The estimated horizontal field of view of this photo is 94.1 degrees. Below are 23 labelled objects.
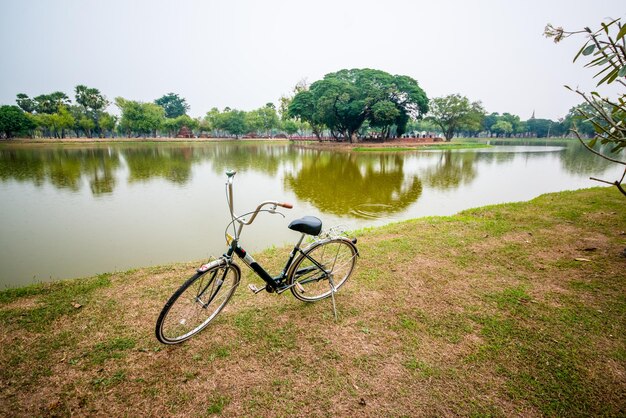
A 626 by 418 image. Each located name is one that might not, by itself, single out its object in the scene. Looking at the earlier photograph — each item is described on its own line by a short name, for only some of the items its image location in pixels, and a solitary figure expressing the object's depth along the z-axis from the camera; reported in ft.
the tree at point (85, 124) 198.72
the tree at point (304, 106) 154.20
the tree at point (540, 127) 335.59
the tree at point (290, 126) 267.39
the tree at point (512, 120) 330.77
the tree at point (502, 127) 304.91
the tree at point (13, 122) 162.09
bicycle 9.52
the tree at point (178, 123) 229.04
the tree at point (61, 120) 179.36
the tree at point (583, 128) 252.77
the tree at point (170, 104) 312.50
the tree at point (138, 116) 193.77
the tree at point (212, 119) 238.35
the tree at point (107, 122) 210.08
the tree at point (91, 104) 202.80
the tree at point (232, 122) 236.43
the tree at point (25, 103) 216.82
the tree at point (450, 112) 191.01
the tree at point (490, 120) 340.59
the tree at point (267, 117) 247.09
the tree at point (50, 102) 204.13
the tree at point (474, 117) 192.24
